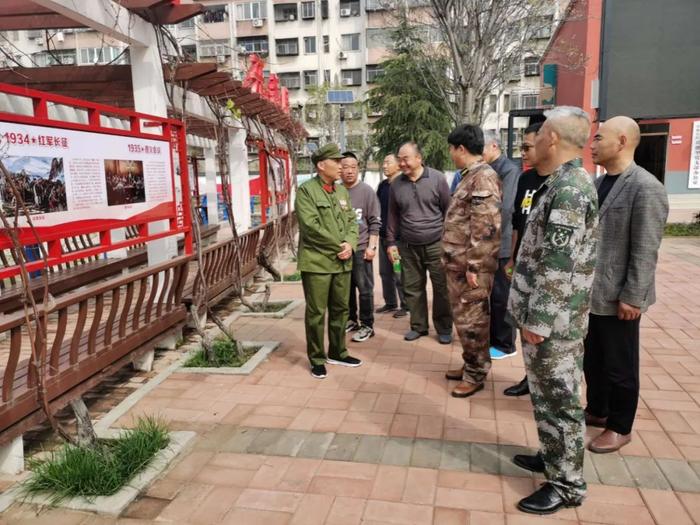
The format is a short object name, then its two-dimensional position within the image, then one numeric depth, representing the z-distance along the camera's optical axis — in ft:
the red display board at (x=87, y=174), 10.47
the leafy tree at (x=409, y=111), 73.61
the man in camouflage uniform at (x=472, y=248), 11.44
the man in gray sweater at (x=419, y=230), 15.10
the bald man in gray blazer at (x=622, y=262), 8.57
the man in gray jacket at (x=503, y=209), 13.70
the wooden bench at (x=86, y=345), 8.91
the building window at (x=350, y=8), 109.50
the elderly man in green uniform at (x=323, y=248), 12.80
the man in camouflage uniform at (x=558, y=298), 6.97
